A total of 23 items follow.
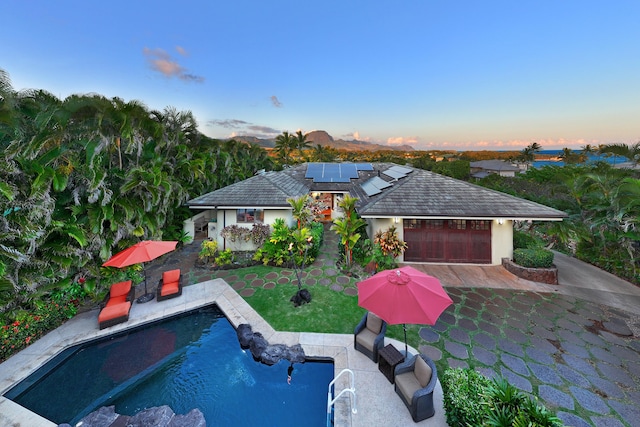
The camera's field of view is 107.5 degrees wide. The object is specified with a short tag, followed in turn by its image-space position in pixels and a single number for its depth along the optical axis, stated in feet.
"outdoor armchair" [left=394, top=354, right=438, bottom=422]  16.42
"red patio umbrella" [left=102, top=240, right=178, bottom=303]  28.96
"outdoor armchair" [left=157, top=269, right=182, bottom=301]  33.42
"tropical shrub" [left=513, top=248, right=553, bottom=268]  38.42
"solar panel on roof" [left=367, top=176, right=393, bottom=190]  55.47
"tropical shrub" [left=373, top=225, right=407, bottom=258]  41.70
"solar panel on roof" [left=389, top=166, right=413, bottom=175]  65.05
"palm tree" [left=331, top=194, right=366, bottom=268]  41.75
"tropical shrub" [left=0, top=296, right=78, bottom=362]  24.13
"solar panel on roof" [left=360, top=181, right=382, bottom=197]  52.44
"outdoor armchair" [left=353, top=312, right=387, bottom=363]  22.40
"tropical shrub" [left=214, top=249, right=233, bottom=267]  44.45
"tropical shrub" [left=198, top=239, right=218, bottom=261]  46.03
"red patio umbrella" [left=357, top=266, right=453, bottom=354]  17.15
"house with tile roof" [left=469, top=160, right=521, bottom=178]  207.72
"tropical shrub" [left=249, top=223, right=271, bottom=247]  49.08
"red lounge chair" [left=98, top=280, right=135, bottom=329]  27.81
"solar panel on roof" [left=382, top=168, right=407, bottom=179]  61.78
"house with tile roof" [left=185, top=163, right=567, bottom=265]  41.32
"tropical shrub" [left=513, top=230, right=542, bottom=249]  44.60
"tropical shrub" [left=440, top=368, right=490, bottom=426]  14.73
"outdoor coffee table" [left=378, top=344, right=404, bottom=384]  19.72
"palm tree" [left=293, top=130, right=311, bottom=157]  172.86
